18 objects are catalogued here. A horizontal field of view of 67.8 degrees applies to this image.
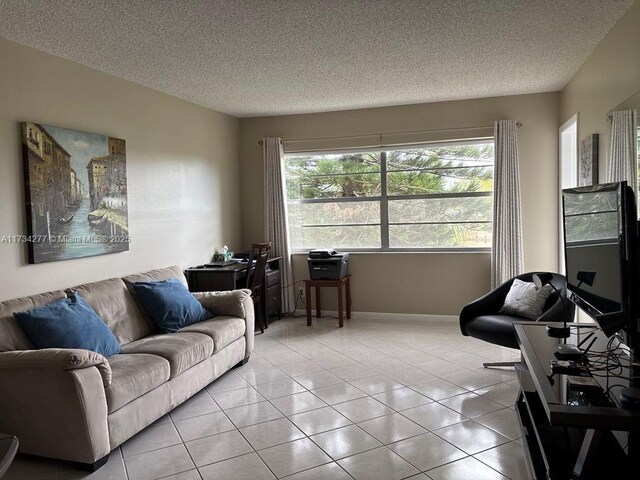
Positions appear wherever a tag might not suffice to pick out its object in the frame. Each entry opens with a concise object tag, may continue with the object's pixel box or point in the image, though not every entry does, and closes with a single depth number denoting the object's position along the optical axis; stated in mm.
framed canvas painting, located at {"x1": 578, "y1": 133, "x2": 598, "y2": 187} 3559
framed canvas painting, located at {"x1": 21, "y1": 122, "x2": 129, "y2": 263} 3230
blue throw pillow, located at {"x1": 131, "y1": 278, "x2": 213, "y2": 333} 3717
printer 5324
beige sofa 2418
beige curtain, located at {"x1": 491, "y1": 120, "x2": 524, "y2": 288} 5047
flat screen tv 1873
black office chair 3496
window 5414
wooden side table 5344
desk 4809
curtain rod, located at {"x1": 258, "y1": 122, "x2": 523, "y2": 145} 5211
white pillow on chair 3812
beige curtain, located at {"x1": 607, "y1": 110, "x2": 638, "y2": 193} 2764
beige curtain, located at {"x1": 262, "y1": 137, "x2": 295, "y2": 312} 5852
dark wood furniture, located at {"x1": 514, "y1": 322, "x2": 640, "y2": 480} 1512
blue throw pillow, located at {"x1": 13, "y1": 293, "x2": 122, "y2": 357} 2777
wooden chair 5047
